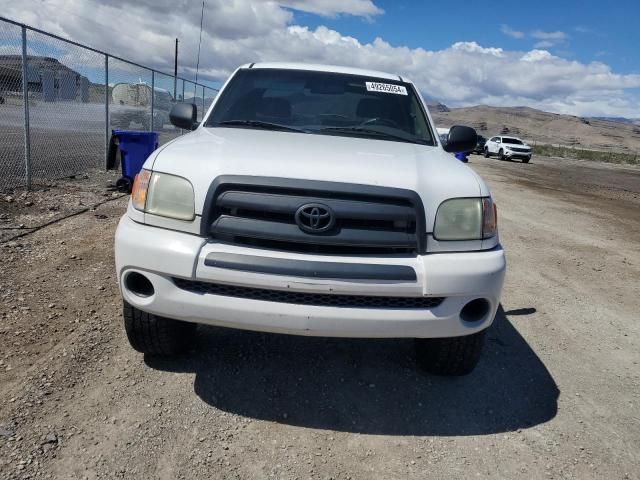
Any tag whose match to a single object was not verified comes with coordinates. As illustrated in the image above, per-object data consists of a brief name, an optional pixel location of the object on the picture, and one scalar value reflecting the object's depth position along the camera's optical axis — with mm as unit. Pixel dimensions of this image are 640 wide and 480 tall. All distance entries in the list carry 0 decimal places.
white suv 33875
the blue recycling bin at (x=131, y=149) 8445
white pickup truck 2541
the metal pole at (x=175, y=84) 15112
